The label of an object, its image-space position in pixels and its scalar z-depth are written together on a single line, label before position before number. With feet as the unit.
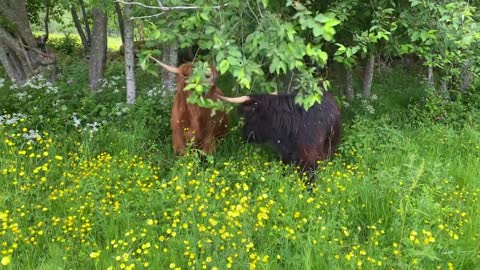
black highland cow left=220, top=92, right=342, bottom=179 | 13.87
